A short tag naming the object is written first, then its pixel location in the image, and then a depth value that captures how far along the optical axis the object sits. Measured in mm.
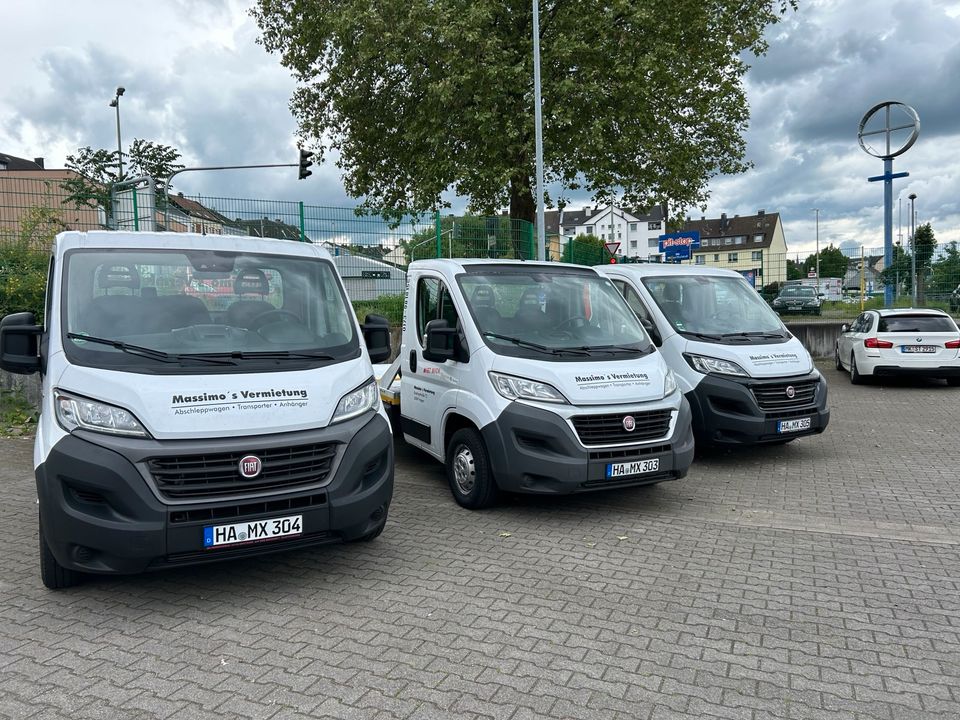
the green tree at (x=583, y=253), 17656
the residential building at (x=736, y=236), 119125
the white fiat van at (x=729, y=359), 7977
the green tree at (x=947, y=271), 18006
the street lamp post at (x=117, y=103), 34906
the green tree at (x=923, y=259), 18688
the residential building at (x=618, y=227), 120688
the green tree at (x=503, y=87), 17938
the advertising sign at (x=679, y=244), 24016
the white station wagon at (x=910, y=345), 14094
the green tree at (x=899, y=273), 19359
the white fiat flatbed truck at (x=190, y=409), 4008
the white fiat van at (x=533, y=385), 5926
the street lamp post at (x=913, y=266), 19094
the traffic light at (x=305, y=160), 24356
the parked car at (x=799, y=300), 19766
